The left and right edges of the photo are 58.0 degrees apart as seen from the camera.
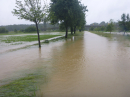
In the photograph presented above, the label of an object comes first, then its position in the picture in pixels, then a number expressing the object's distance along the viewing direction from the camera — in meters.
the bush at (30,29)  104.22
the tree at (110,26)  43.98
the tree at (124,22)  34.02
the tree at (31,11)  12.13
